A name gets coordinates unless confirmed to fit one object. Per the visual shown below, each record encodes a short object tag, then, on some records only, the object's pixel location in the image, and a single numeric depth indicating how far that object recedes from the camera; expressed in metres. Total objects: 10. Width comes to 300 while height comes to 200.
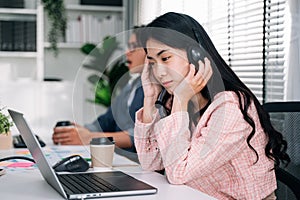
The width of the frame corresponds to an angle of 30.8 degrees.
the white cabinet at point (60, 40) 4.59
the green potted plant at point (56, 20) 4.64
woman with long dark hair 1.43
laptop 1.21
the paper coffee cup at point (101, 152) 1.60
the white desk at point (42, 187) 1.23
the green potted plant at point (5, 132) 1.92
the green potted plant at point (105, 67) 4.06
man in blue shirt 1.87
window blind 2.33
